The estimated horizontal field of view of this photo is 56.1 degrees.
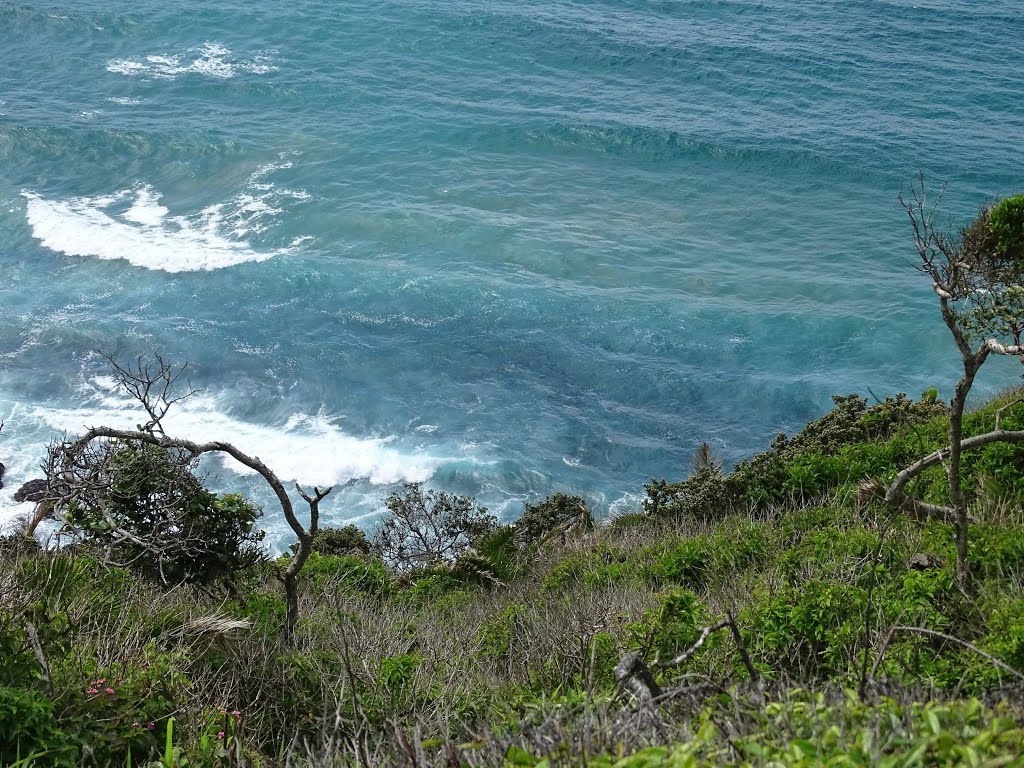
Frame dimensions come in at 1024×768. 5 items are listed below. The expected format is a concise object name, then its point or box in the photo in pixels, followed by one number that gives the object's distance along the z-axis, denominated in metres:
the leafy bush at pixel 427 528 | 19.03
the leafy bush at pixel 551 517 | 17.55
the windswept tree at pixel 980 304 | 8.59
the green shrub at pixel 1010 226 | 15.48
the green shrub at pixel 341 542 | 17.41
